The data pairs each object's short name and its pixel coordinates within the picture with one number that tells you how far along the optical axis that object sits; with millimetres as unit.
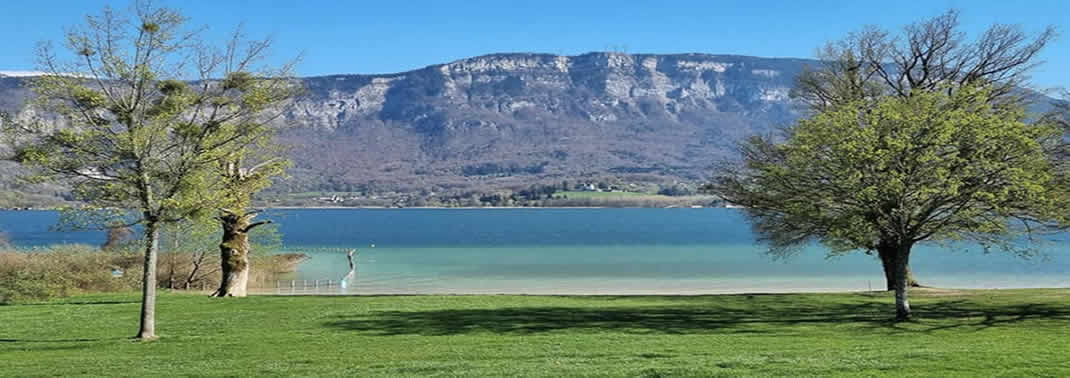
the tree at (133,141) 15836
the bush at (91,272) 26578
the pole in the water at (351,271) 48716
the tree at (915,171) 18219
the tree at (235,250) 27984
